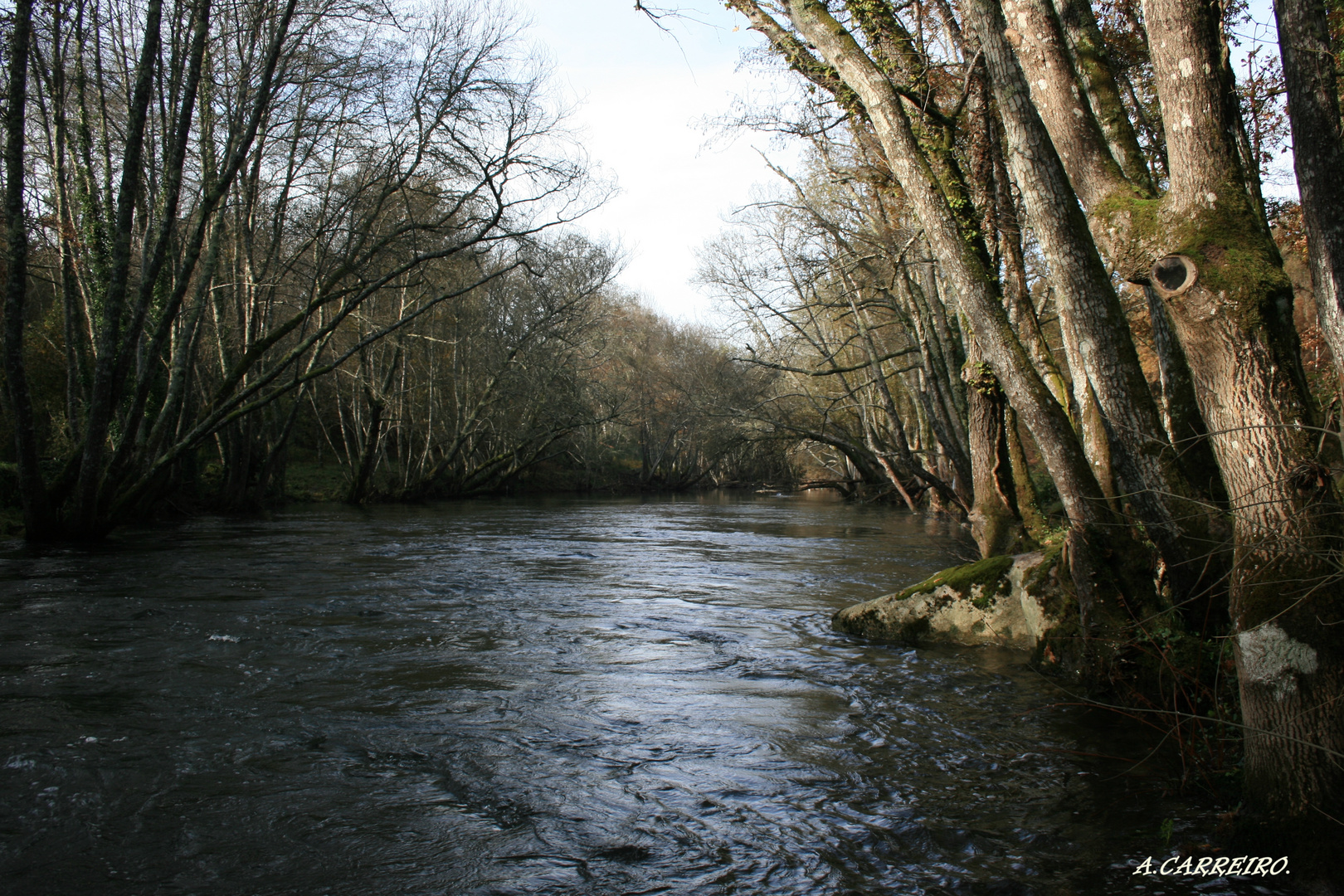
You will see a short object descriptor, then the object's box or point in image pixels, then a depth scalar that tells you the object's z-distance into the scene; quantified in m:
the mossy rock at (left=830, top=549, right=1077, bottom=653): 6.67
